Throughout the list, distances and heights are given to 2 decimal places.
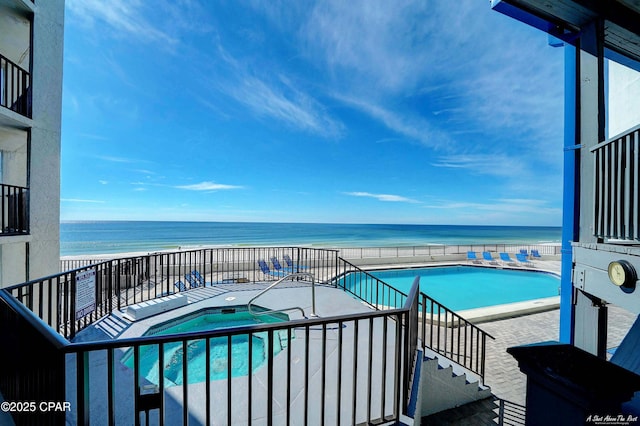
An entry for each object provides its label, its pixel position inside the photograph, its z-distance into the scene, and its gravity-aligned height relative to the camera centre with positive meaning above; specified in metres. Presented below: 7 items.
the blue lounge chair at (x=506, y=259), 16.12 -2.88
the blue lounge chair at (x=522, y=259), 15.91 -2.85
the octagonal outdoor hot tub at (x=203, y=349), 3.86 -2.36
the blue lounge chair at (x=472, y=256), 16.79 -2.80
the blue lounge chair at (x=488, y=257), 16.43 -2.81
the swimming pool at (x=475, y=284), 11.70 -3.68
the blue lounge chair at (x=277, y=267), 11.47 -2.47
